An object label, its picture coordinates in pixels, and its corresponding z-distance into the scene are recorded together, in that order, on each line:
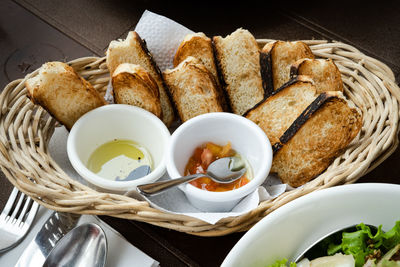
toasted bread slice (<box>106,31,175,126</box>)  0.85
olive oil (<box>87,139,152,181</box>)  0.81
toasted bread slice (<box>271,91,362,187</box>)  0.80
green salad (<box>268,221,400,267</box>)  0.71
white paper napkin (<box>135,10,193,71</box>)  0.87
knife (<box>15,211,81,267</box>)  0.77
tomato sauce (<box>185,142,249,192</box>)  0.80
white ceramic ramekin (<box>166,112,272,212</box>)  0.77
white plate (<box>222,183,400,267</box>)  0.71
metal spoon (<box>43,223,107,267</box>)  0.77
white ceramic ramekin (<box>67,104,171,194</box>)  0.81
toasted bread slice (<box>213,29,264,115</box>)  0.86
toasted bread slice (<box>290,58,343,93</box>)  0.84
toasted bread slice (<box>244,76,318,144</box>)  0.82
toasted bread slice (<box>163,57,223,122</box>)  0.84
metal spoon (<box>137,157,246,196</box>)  0.76
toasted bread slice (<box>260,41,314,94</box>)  0.85
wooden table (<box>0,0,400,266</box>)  0.96
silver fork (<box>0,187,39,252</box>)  0.78
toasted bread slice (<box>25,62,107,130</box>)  0.82
